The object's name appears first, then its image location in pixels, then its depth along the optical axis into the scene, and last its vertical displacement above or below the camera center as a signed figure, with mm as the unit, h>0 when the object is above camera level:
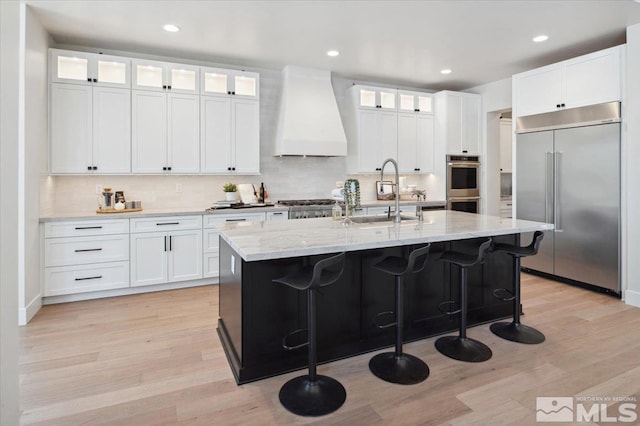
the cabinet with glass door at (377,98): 5645 +1762
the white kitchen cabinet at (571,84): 3982 +1505
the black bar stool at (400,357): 2414 -1021
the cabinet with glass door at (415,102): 5938 +1774
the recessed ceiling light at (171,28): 3809 +1898
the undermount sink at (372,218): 3295 -59
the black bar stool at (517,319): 2965 -904
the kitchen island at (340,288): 2361 -565
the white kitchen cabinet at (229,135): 4699 +989
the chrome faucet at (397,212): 3108 -3
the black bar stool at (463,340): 2691 -985
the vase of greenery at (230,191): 4879 +269
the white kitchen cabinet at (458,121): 6016 +1476
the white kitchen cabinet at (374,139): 5637 +1112
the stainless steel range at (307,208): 4848 +48
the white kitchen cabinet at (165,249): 4188 -439
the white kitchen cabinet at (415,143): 5936 +1120
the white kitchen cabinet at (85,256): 3822 -474
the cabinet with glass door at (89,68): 4012 +1612
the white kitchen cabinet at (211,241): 4496 -357
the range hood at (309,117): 5020 +1308
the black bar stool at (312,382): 2100 -1055
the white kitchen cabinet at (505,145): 6805 +1226
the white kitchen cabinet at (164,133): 4383 +951
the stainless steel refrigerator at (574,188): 4012 +276
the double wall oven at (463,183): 6047 +478
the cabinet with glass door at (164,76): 4367 +1642
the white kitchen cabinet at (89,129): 4020 +917
